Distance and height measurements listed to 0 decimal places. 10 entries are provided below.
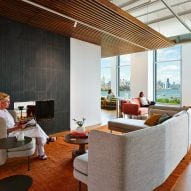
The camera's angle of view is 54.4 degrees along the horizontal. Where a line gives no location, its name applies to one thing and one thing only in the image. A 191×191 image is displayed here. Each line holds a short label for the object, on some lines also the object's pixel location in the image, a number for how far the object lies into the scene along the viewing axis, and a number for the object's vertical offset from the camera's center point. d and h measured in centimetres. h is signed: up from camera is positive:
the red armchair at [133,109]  674 -66
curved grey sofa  177 -74
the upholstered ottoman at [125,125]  424 -80
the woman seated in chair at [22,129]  322 -68
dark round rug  161 -84
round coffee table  319 -87
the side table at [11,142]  218 -64
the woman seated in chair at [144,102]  769 -47
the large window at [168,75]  867 +76
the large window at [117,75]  1118 +102
